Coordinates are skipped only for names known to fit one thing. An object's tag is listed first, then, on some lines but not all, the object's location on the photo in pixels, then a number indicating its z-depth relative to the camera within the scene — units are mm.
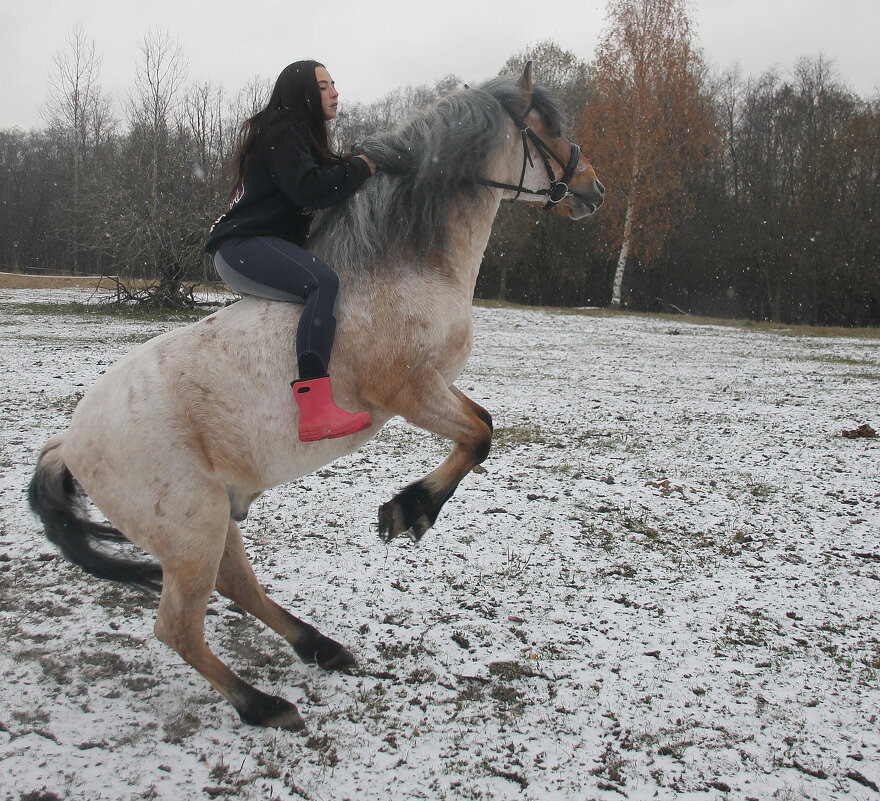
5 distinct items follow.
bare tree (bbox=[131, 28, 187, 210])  19503
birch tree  29703
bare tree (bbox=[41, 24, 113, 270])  41688
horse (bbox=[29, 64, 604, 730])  2822
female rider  2846
